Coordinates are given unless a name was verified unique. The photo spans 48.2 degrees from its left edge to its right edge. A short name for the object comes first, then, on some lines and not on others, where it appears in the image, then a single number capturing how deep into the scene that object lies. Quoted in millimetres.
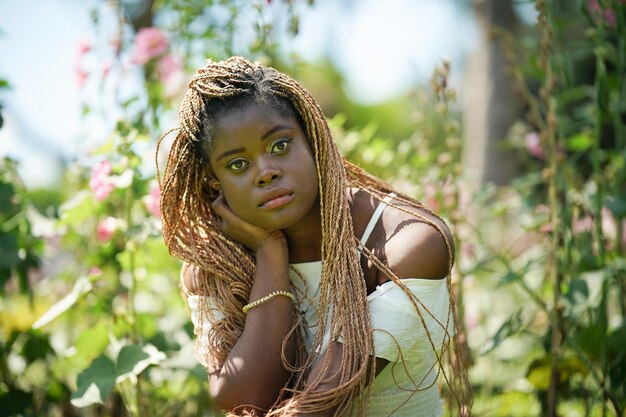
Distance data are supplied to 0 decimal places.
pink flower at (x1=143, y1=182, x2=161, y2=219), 2252
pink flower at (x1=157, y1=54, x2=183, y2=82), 2635
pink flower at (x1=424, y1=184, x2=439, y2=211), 2580
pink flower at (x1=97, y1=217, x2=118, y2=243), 2359
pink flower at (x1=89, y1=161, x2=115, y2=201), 2195
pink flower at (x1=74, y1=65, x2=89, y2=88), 2553
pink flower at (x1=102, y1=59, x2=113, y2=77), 2490
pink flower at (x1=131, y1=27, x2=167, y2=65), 2566
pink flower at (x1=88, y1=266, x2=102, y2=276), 2269
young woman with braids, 1606
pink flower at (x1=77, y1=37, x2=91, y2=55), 2539
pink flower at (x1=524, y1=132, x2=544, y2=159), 3236
